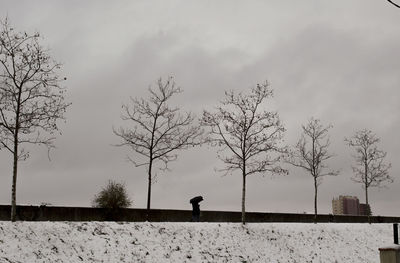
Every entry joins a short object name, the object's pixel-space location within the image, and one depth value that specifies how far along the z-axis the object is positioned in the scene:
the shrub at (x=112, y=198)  28.59
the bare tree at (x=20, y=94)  20.39
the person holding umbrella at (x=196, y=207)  26.25
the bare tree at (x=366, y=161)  42.50
